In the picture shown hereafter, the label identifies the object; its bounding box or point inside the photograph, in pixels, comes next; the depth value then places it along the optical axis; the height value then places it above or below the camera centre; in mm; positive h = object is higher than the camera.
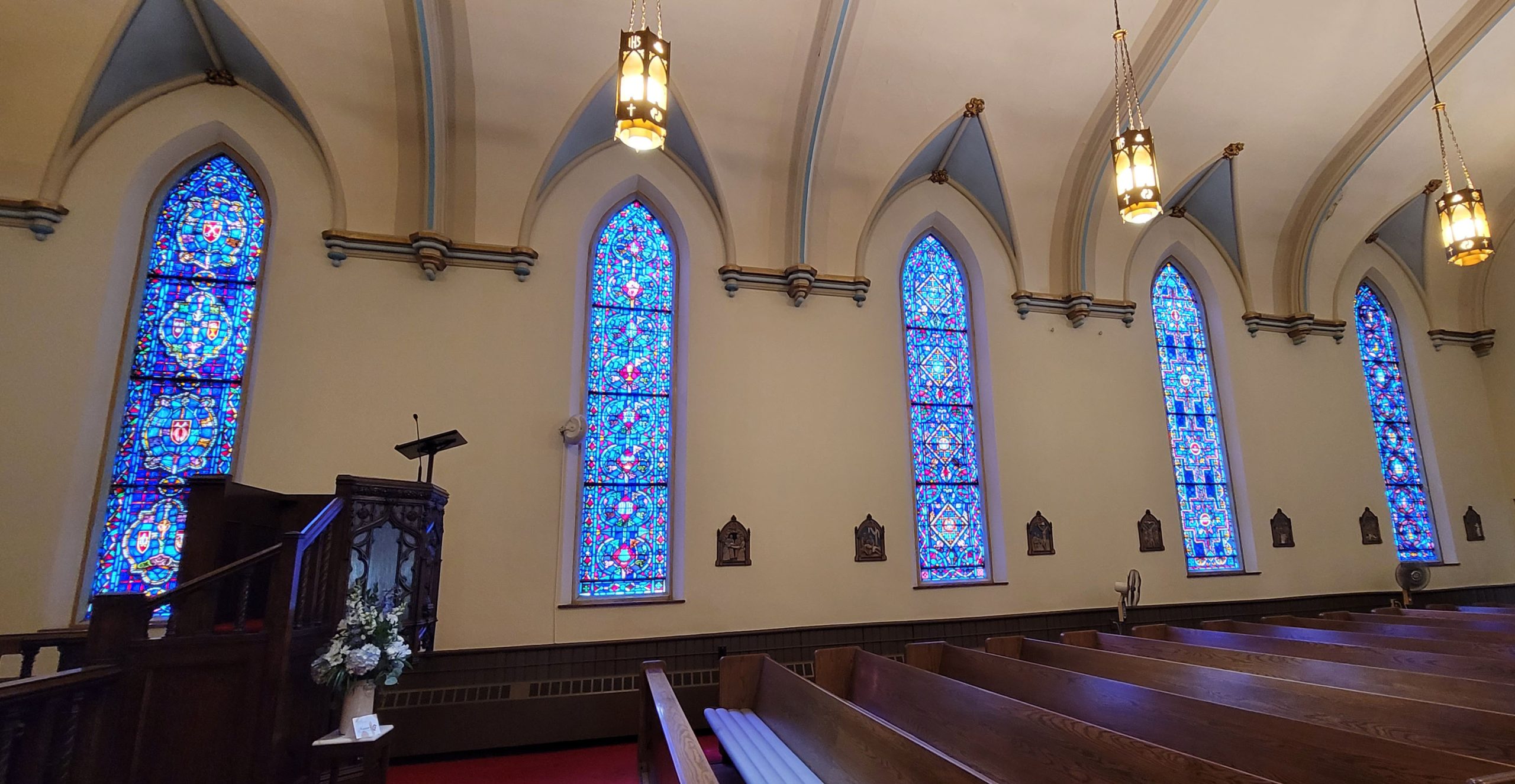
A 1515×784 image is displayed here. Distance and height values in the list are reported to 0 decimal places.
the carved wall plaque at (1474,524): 9797 +373
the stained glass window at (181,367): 6078 +1598
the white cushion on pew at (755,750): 3332 -960
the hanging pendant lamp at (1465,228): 6297 +2707
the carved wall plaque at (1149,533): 8477 +232
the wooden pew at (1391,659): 4062 -610
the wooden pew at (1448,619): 5594 -528
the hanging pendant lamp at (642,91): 4344 +2648
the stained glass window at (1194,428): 9000 +1533
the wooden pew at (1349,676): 3307 -631
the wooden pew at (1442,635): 4496 -574
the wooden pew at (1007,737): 2426 -715
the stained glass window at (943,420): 8055 +1478
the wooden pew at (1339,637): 4672 -595
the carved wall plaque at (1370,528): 9344 +310
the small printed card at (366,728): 4004 -915
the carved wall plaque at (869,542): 7531 +122
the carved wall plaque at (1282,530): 9031 +280
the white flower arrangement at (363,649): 4027 -508
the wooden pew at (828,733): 2457 -738
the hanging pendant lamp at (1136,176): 5316 +2655
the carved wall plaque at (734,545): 7137 +89
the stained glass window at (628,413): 7086 +1376
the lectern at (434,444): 5262 +764
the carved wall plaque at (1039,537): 8078 +184
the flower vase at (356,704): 4051 -798
